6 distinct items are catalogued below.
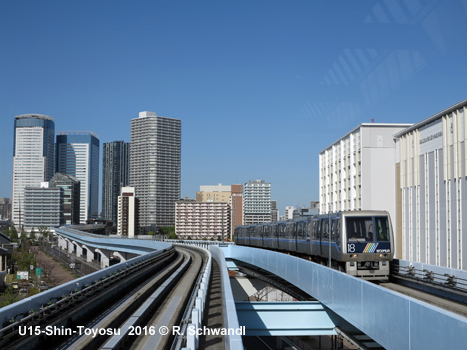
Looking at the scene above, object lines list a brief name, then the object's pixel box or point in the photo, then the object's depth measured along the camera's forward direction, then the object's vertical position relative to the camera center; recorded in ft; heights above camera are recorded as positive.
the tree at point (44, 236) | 616.39 -31.64
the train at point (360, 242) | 84.53 -5.13
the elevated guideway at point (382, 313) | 36.45 -9.24
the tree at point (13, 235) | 512.96 -25.93
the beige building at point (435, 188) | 136.67 +7.18
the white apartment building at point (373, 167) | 204.74 +18.49
